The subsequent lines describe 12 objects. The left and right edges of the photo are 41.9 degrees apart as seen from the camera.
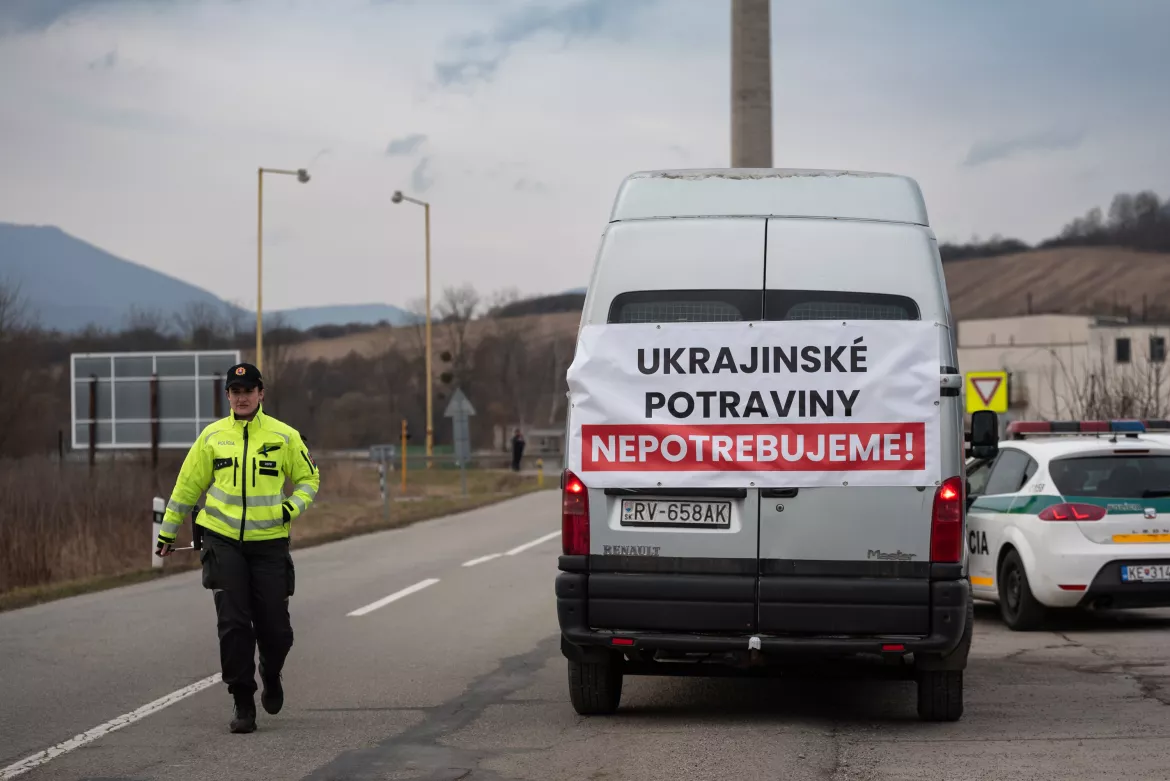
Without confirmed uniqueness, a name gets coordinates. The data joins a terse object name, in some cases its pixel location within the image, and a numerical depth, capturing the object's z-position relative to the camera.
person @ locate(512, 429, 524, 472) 61.25
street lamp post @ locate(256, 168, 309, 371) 49.59
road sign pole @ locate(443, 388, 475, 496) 39.97
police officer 7.82
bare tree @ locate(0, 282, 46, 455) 47.75
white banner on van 7.45
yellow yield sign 25.94
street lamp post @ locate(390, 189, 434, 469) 56.59
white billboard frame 33.34
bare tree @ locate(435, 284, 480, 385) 108.44
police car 11.63
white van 7.32
